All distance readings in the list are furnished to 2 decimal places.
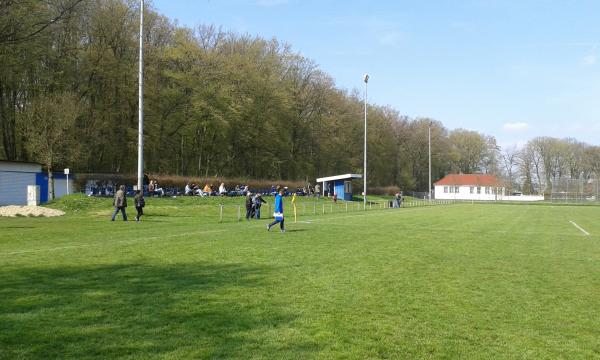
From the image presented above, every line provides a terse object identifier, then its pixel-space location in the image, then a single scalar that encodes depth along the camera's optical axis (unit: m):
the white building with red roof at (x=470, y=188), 106.41
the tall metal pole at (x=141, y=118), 28.34
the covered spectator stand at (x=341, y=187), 60.19
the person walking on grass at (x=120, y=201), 25.02
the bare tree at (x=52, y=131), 36.25
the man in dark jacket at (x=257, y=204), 29.48
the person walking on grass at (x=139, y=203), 25.62
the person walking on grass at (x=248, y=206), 29.61
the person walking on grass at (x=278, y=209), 20.16
